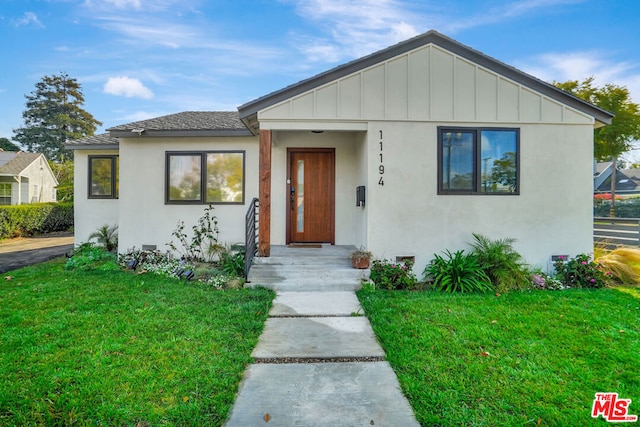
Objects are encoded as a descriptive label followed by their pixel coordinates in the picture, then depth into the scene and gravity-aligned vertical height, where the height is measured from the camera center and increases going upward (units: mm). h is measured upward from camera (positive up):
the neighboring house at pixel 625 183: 28141 +2767
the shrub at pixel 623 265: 5875 -1007
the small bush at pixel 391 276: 5480 -1145
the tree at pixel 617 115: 12711 +4005
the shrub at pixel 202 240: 7270 -692
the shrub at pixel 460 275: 5246 -1095
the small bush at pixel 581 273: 5637 -1109
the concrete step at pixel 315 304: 4301 -1383
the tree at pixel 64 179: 19703 +2366
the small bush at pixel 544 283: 5504 -1261
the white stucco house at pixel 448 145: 5801 +1284
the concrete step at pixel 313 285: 5289 -1269
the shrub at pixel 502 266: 5320 -941
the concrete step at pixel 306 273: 5441 -1082
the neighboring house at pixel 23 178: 18500 +2003
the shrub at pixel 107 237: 8250 -709
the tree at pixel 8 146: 36156 +7443
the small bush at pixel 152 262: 6504 -1155
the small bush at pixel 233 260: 6134 -1033
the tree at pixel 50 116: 34594 +10494
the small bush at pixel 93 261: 6840 -1162
